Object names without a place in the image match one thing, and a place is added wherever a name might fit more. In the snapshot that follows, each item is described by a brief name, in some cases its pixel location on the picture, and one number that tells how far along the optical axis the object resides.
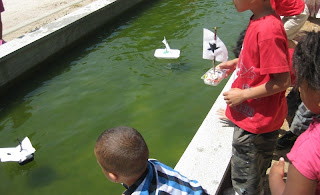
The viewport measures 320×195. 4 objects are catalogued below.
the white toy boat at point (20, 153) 3.32
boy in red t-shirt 1.83
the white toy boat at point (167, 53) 5.16
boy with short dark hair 1.61
